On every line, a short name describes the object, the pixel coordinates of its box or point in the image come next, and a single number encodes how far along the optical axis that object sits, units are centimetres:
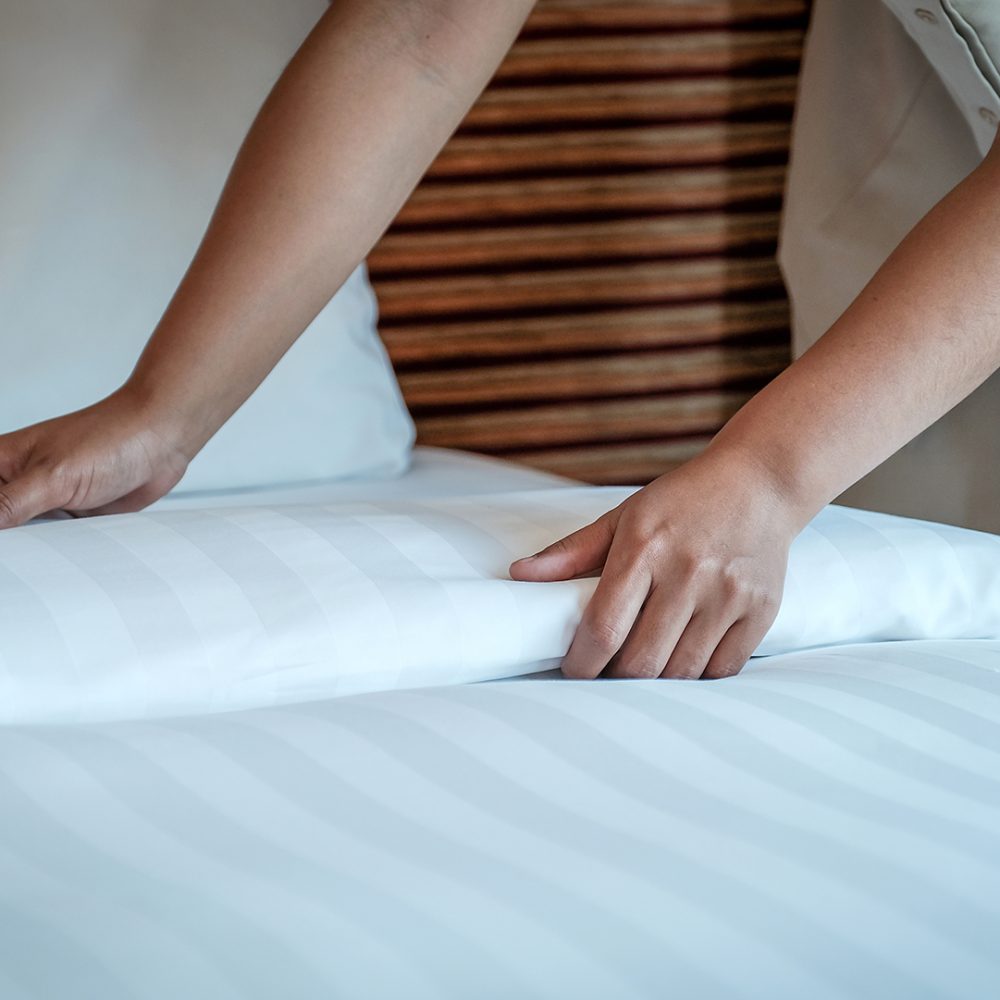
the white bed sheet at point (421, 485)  159
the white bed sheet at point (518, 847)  99
